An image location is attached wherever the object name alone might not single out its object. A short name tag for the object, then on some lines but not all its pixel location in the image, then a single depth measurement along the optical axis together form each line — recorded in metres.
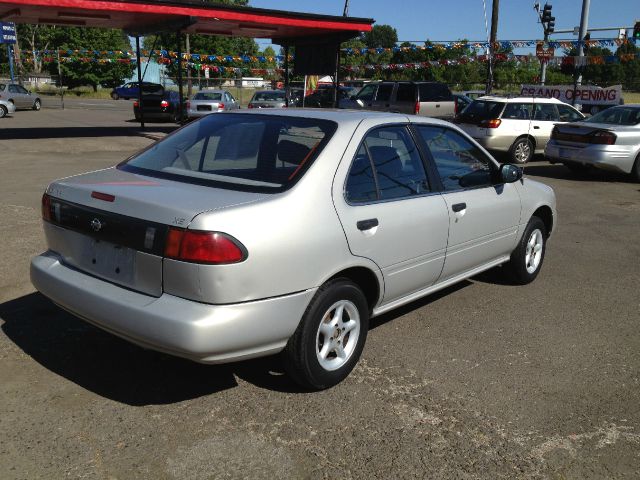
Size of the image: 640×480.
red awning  15.83
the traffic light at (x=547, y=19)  30.36
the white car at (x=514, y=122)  14.55
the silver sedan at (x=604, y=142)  11.89
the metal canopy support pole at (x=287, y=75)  20.22
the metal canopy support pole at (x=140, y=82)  20.06
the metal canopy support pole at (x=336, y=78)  19.22
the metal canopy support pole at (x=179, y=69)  18.03
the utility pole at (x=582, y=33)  23.55
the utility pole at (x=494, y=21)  29.88
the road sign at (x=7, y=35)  36.25
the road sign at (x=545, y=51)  25.11
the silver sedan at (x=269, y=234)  3.04
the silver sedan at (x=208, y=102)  22.44
